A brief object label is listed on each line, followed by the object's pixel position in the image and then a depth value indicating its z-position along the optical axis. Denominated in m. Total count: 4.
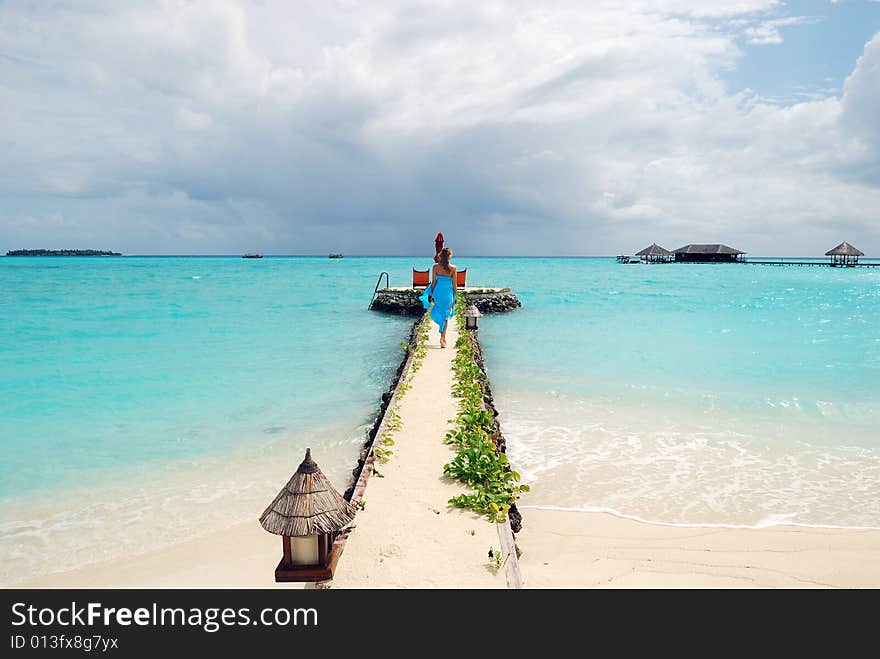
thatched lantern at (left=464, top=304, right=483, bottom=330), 14.42
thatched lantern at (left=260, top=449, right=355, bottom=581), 3.21
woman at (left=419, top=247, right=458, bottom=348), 11.16
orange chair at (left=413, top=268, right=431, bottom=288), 26.67
